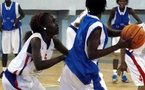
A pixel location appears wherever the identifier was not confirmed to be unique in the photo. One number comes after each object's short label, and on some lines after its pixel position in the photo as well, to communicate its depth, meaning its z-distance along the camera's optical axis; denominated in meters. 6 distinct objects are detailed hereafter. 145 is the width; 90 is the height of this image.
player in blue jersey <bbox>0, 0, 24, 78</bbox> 14.05
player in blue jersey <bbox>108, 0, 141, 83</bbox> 12.43
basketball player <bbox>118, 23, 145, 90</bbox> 8.38
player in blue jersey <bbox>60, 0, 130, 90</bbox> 5.65
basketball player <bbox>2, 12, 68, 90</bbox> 6.05
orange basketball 5.75
